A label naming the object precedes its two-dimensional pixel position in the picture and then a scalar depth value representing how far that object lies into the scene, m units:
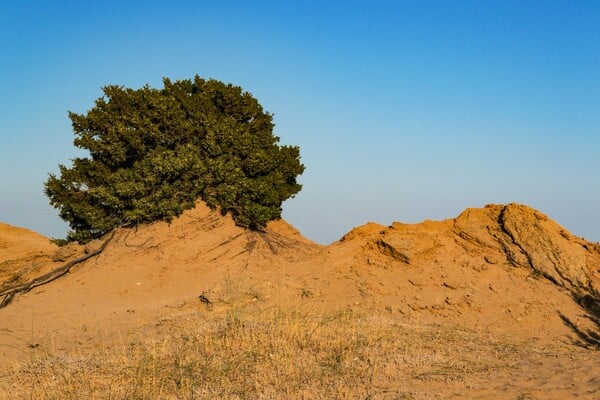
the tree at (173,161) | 15.23
